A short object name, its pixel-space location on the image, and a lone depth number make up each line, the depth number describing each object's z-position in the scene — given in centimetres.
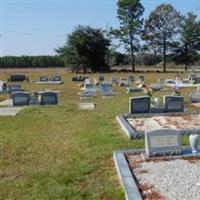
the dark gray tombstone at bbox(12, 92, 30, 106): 1414
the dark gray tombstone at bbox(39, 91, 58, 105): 1407
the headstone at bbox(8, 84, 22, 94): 1810
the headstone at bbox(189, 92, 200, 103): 1327
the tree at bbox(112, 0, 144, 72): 4321
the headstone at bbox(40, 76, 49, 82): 2834
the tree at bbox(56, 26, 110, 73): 4184
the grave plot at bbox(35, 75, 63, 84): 2698
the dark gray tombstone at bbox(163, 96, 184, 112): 1066
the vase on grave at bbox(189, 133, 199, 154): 571
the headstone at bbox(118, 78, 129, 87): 2269
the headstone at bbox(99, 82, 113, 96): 1730
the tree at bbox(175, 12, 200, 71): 4400
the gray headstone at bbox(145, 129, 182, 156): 565
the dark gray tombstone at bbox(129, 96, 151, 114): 1031
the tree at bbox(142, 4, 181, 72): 4445
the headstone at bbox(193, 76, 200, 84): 2373
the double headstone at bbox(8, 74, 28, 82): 3047
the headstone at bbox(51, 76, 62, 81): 2821
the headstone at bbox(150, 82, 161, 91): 1920
